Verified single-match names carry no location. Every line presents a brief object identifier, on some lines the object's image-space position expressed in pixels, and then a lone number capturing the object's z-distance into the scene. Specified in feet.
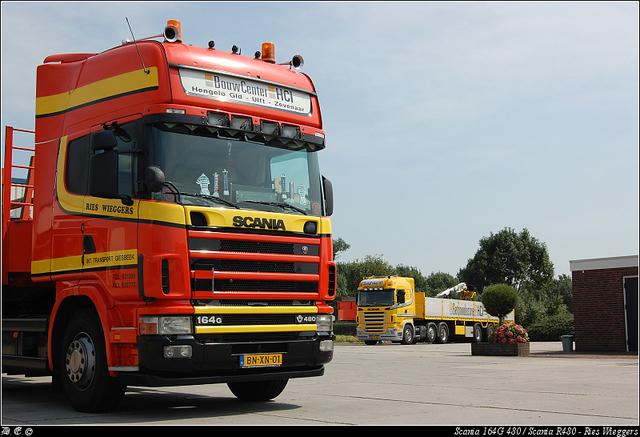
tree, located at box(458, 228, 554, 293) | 205.16
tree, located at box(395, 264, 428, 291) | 326.65
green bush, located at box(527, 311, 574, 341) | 129.70
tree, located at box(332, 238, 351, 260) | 338.54
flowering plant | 70.85
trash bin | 83.56
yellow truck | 104.68
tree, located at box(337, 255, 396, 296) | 228.47
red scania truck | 23.79
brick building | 78.95
